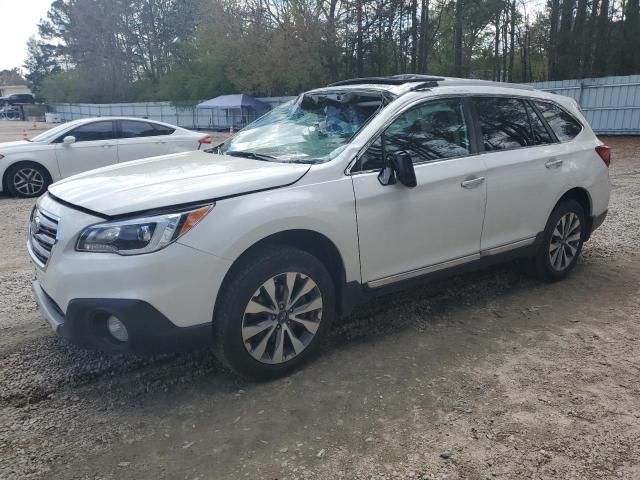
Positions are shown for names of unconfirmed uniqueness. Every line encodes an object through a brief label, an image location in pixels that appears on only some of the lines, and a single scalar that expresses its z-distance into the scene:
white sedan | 9.39
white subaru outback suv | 2.78
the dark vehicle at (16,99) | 65.97
